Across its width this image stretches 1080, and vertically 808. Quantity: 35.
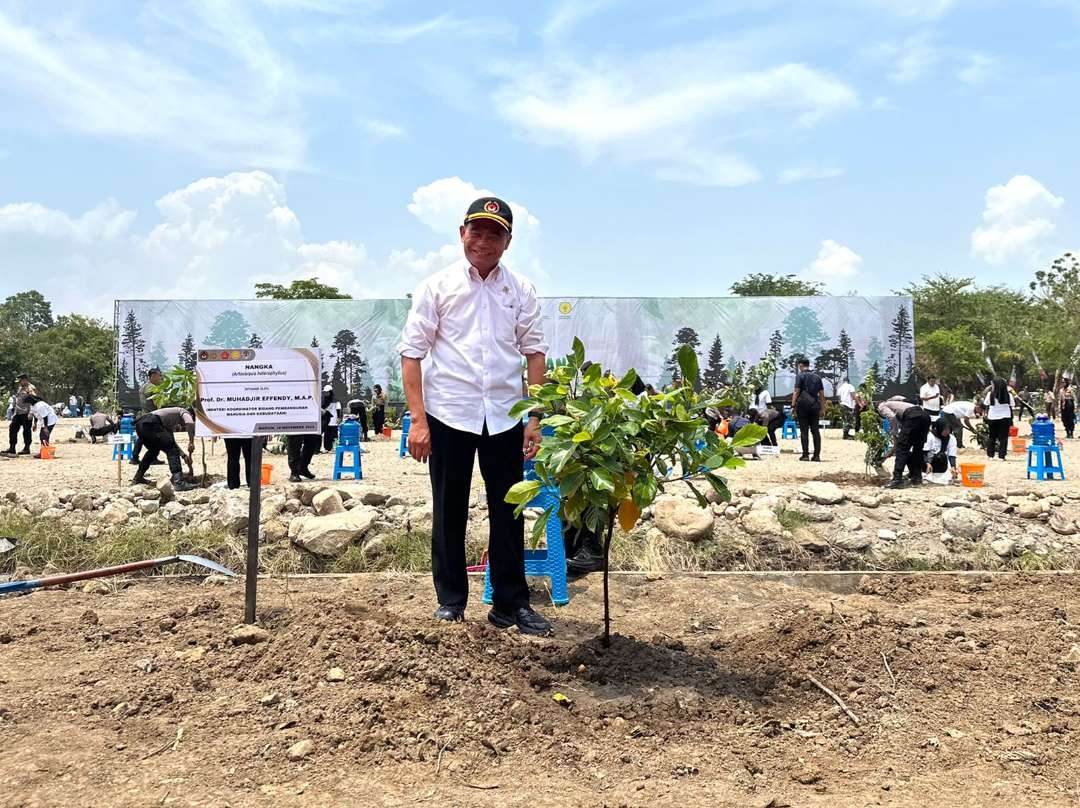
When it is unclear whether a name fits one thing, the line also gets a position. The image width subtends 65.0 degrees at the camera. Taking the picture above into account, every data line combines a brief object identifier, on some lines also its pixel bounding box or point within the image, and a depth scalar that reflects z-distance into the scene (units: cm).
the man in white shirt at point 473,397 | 357
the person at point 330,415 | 1349
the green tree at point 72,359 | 5219
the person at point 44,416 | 1619
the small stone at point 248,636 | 340
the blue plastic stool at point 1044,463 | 1055
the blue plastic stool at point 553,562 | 430
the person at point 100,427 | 2113
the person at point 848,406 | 2022
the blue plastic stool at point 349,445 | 1130
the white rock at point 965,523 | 592
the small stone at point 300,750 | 253
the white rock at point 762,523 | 583
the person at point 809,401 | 1316
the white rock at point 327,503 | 627
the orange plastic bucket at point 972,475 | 948
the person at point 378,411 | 2306
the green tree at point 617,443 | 302
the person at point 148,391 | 1137
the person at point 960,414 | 1468
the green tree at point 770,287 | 5542
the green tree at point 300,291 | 5153
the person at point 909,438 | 979
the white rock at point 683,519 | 564
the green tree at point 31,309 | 8794
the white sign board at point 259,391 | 370
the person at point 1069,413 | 1965
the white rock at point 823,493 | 659
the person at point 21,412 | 1652
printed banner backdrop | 2702
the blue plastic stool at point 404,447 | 1539
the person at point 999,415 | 1327
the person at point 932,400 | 1056
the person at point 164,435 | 1009
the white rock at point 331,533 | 546
